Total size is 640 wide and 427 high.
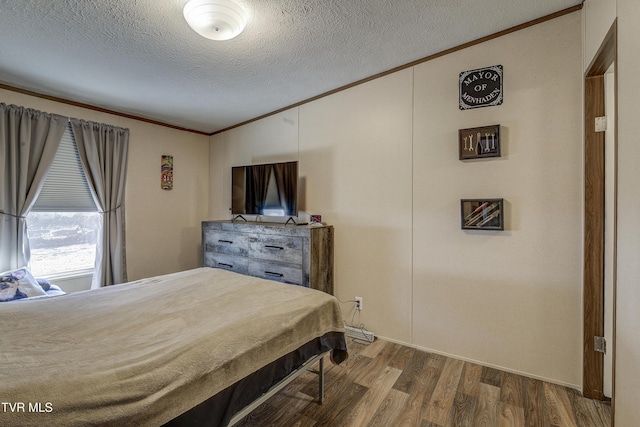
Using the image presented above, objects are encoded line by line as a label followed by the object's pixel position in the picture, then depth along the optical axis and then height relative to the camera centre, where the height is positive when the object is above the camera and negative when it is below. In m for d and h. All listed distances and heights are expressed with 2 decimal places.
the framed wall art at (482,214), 2.26 -0.04
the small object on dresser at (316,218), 3.24 -0.09
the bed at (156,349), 0.92 -0.57
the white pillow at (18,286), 2.34 -0.63
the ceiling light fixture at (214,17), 1.71 +1.18
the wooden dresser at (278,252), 2.92 -0.46
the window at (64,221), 3.05 -0.11
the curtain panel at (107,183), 3.28 +0.33
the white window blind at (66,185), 3.07 +0.29
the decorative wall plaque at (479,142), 2.26 +0.55
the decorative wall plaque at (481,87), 2.31 +1.01
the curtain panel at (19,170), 2.73 +0.41
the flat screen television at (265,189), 3.29 +0.26
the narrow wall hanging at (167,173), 4.02 +0.54
